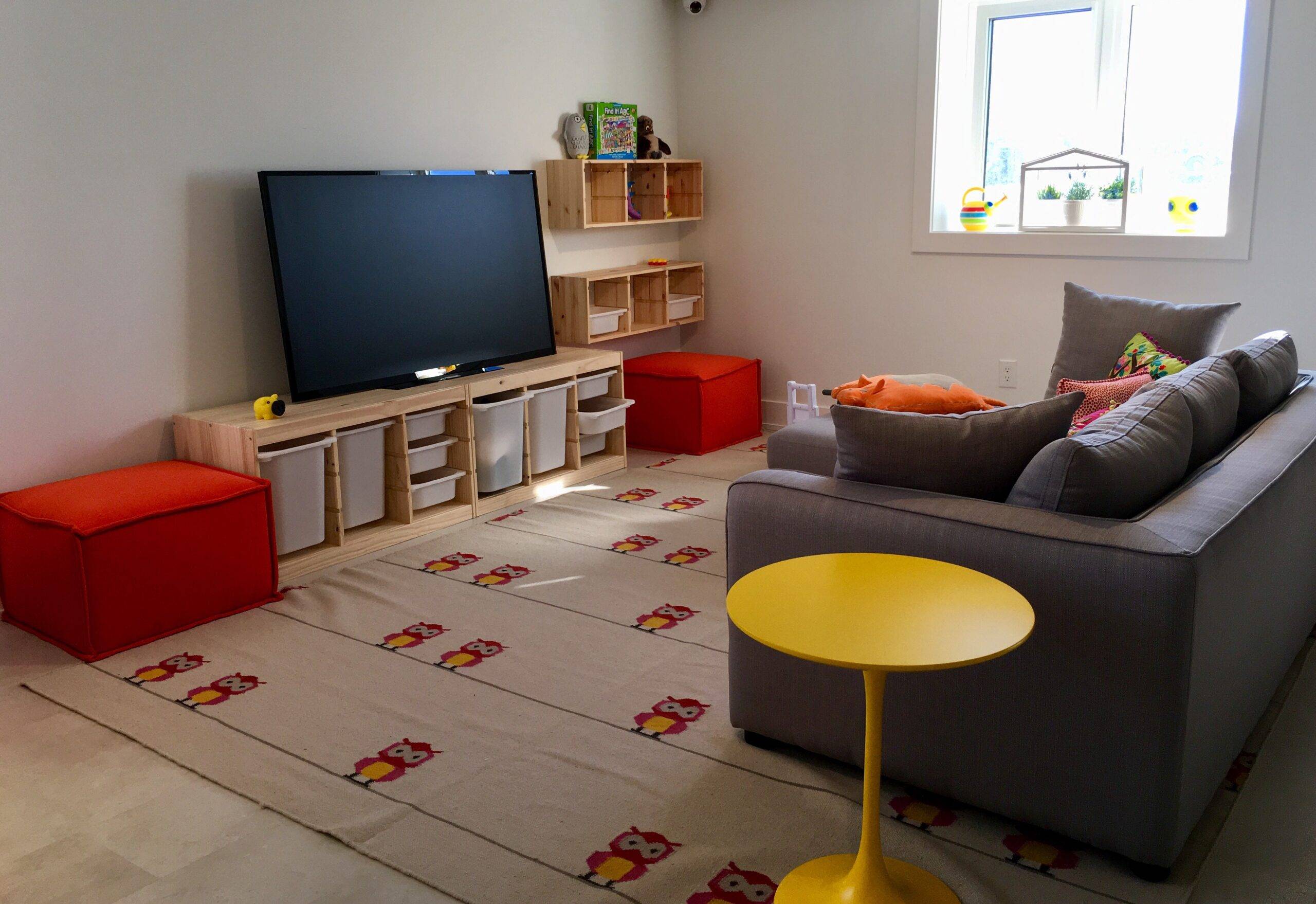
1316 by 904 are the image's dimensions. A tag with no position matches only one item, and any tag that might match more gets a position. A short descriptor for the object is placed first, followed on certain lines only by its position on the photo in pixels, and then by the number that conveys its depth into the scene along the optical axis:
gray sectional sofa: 1.77
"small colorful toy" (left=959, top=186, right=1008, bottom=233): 4.77
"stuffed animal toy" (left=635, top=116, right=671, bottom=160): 5.15
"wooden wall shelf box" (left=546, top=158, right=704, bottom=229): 4.73
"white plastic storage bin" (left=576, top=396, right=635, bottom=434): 4.54
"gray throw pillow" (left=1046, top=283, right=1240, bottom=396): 3.36
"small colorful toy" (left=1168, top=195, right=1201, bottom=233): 4.35
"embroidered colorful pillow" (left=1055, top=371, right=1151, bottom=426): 3.07
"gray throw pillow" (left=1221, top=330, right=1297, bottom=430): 2.64
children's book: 4.86
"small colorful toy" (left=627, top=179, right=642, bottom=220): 5.06
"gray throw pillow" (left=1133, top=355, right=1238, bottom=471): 2.29
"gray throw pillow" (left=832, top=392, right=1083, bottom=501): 2.04
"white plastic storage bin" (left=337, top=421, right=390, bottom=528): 3.58
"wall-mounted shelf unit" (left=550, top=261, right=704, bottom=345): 4.74
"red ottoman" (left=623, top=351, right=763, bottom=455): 4.96
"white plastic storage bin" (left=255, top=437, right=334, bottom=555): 3.35
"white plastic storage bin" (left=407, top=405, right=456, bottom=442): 3.81
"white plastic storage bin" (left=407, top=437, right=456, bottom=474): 3.84
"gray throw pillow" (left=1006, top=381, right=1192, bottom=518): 1.89
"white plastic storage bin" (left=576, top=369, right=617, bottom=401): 4.54
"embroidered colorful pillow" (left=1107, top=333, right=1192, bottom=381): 3.15
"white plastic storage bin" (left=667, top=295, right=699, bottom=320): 5.36
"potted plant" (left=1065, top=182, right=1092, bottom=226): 4.54
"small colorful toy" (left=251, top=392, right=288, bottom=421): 3.36
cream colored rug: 1.94
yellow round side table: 1.50
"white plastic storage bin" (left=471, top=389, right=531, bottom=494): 4.05
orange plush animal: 2.52
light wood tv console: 3.34
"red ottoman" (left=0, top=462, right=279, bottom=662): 2.84
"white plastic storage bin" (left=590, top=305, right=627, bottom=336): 4.82
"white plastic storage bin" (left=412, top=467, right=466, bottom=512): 3.89
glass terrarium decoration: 4.49
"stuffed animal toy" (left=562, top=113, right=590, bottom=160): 4.73
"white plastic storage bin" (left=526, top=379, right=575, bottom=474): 4.29
